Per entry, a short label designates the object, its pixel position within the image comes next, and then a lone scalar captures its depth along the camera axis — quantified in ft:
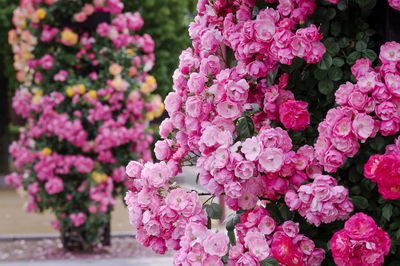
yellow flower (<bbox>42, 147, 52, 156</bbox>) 24.21
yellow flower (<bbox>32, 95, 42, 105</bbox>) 24.34
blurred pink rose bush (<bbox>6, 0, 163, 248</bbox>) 24.25
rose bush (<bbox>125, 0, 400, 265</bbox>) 7.30
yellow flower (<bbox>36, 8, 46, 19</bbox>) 24.44
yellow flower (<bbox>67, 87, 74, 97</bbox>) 23.92
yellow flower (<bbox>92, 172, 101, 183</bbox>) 24.44
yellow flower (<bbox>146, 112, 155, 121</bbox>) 25.59
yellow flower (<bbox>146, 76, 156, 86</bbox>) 25.38
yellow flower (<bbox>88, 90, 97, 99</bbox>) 23.91
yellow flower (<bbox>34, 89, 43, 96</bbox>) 24.56
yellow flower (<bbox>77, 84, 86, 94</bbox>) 23.90
